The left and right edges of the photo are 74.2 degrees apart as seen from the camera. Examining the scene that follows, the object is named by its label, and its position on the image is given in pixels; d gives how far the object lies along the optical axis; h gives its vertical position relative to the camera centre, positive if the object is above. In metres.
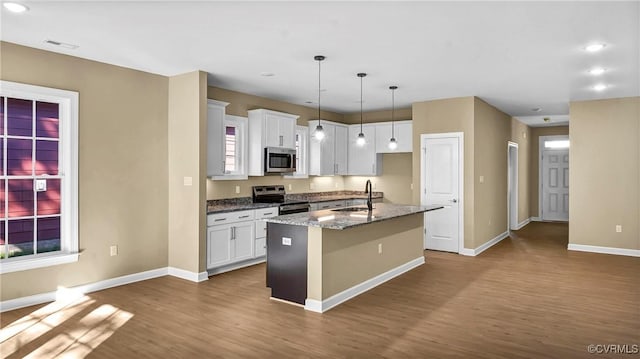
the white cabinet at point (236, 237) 5.43 -0.80
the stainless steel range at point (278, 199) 6.52 -0.34
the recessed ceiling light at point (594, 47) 4.07 +1.29
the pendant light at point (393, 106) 6.19 +1.33
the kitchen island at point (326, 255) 4.12 -0.81
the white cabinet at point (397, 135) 7.91 +0.83
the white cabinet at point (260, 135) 6.55 +0.69
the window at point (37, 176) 4.14 +0.02
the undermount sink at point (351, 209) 5.34 -0.39
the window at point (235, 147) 6.28 +0.48
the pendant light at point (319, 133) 5.12 +0.55
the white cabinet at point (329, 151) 7.92 +0.53
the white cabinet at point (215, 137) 5.66 +0.57
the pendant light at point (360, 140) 5.68 +0.52
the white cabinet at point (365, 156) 8.41 +0.46
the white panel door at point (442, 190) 6.97 -0.19
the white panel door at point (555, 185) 10.91 -0.16
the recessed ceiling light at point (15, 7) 3.15 +1.30
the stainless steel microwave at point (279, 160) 6.63 +0.30
